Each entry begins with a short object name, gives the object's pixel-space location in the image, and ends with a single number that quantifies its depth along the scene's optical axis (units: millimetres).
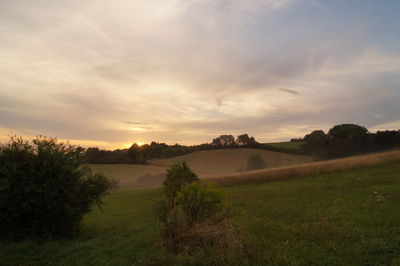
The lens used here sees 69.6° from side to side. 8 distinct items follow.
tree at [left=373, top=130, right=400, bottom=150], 53906
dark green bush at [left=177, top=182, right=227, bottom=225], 9773
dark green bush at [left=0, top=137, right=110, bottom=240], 13273
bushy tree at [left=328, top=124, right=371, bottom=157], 58947
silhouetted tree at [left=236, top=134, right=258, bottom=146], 88688
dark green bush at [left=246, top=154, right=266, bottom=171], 71431
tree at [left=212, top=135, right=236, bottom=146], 90044
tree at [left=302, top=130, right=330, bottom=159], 65412
